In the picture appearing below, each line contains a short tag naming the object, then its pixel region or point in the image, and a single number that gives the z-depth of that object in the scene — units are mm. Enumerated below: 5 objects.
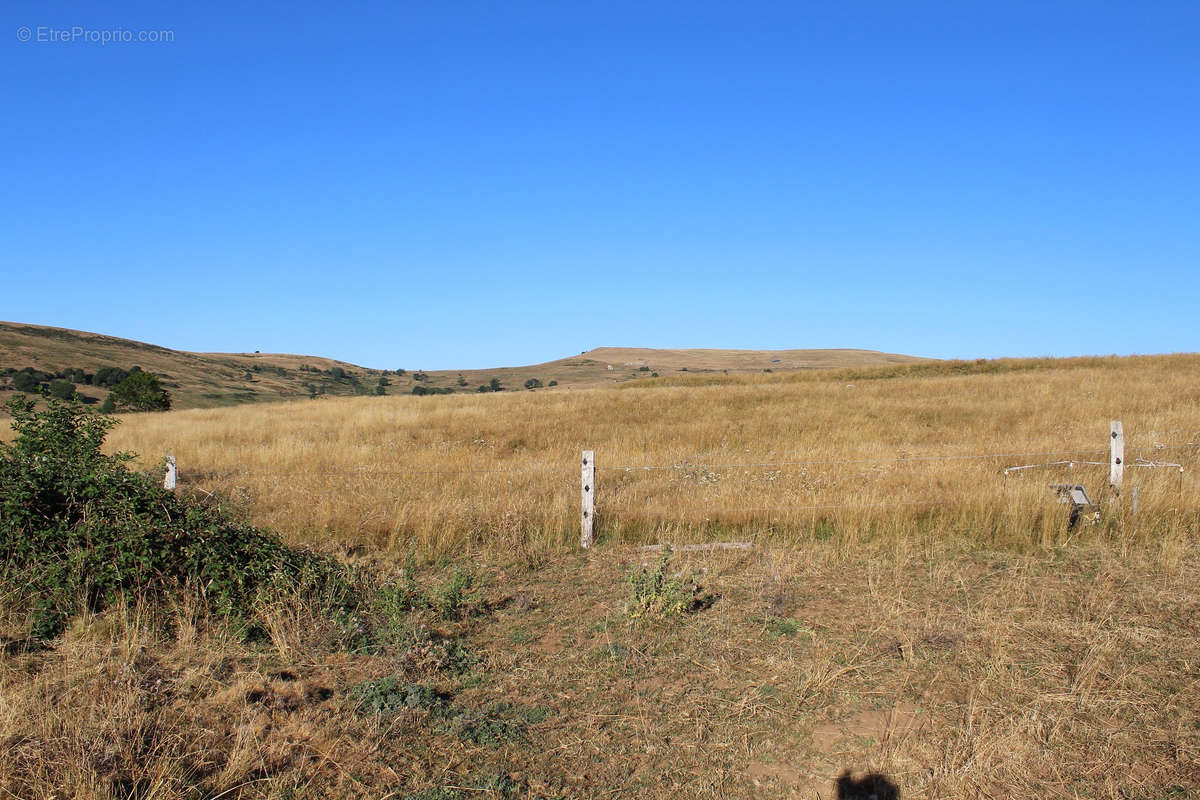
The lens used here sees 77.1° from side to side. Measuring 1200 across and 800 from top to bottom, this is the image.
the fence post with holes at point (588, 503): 8594
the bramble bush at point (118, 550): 5500
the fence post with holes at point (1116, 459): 9466
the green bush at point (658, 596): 5973
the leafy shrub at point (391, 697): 4398
